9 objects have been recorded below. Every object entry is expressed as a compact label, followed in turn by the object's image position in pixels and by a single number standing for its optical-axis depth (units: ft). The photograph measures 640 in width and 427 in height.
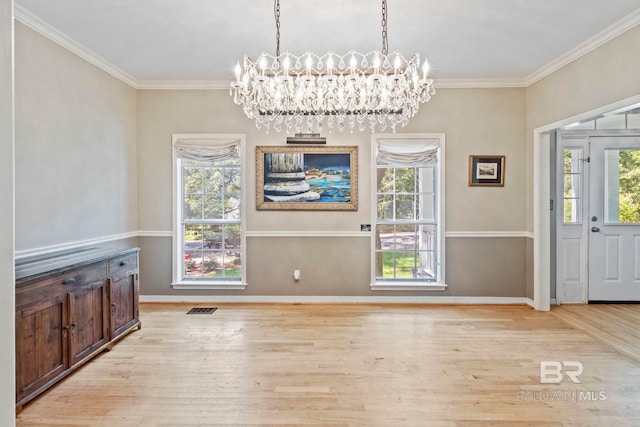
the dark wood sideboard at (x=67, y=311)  7.38
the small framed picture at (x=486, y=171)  14.55
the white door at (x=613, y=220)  14.66
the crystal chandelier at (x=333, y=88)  8.13
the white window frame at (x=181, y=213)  14.79
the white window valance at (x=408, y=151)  14.60
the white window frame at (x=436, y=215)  14.60
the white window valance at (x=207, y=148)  14.79
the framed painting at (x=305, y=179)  14.71
